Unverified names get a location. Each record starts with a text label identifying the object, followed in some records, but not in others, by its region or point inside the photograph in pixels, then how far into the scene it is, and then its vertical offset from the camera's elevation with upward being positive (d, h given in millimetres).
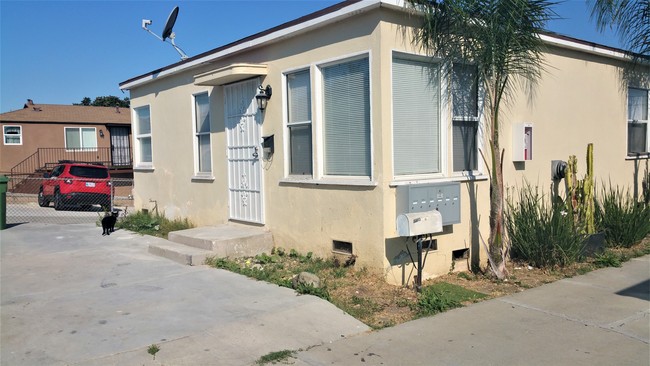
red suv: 16844 -601
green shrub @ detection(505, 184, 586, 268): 7793 -1176
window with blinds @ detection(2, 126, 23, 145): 26800 +1716
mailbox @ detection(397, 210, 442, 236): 6492 -786
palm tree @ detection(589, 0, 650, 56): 9758 +2628
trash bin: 12164 -715
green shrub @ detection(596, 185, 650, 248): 9219 -1166
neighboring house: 26891 +1609
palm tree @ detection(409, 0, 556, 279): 6781 +1576
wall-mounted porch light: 8727 +1106
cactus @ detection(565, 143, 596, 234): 8898 -690
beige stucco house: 6973 +440
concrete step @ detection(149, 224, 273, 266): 8328 -1318
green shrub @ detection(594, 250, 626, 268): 8180 -1630
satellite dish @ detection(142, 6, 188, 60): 12781 +3364
